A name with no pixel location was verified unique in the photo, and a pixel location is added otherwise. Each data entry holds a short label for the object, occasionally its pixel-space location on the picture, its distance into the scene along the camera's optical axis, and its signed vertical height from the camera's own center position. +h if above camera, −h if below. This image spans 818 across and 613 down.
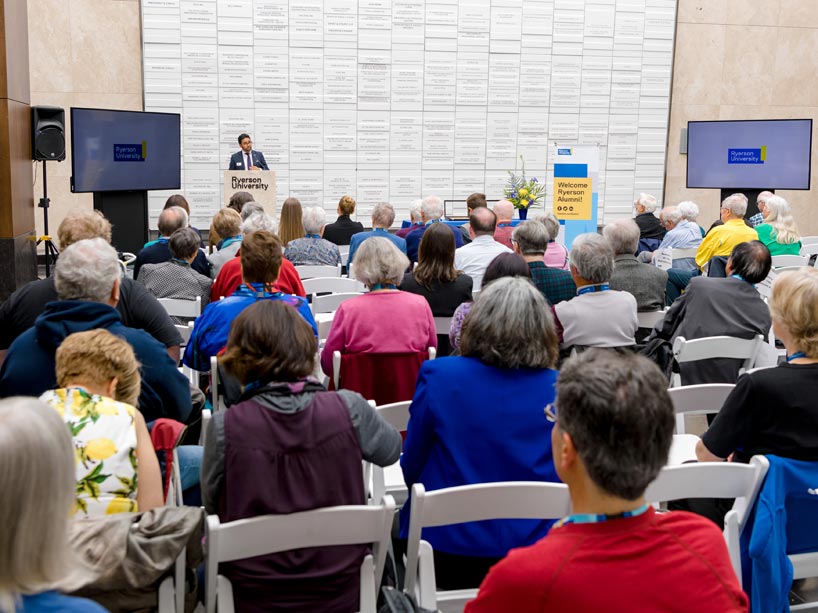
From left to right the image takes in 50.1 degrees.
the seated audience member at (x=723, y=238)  7.53 -0.41
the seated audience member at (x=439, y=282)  5.08 -0.58
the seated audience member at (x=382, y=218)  8.14 -0.34
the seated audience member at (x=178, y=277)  5.58 -0.65
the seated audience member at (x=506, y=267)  4.64 -0.44
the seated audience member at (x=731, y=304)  5.00 -0.65
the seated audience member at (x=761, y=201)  8.56 -0.09
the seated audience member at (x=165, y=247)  6.36 -0.53
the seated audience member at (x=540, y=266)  5.60 -0.52
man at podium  11.42 +0.23
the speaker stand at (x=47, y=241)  8.31 -0.67
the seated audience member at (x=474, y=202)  8.71 -0.18
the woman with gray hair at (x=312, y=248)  7.18 -0.57
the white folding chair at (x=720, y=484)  2.60 -0.88
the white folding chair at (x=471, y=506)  2.40 -0.89
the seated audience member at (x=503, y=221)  8.34 -0.37
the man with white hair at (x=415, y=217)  8.80 -0.35
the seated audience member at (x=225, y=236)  6.38 -0.45
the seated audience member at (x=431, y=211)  8.03 -0.28
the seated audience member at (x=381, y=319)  4.15 -0.66
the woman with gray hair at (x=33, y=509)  1.35 -0.52
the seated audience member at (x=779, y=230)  8.26 -0.36
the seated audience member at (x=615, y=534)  1.51 -0.61
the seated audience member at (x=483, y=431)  2.75 -0.78
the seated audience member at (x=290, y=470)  2.41 -0.81
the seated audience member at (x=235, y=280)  5.09 -0.60
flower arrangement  9.66 -0.10
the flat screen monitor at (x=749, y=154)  11.46 +0.50
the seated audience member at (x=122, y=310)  3.90 -0.61
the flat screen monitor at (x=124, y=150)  9.20 +0.25
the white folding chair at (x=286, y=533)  2.26 -0.93
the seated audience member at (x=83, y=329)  3.13 -0.59
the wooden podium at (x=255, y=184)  10.59 -0.08
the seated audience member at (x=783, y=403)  2.78 -0.67
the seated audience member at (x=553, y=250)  6.82 -0.50
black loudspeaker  7.79 +0.34
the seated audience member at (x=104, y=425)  2.41 -0.70
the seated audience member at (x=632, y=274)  5.86 -0.57
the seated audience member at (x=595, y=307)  4.69 -0.65
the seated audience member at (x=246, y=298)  4.17 -0.58
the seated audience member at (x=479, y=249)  6.52 -0.49
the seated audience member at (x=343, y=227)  8.77 -0.47
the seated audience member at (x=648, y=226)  9.45 -0.41
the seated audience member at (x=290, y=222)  7.67 -0.39
